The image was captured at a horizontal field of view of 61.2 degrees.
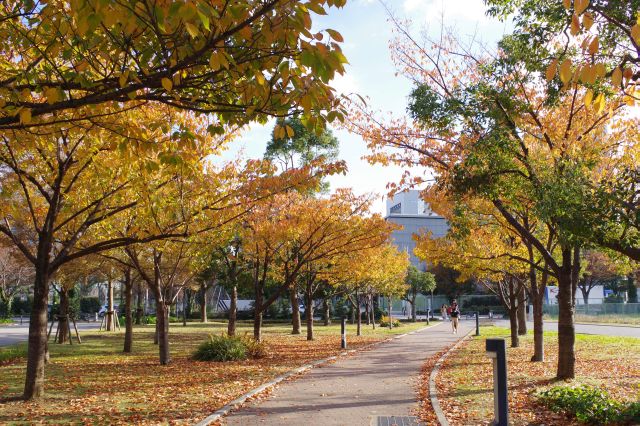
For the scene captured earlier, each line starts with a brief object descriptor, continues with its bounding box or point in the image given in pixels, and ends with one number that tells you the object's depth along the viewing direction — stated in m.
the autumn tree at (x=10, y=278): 39.66
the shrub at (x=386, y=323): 39.90
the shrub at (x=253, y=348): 15.41
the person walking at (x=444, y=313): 53.52
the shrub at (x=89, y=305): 61.21
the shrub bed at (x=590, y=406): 6.57
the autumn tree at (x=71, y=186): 9.04
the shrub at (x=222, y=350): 14.74
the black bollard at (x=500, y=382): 5.46
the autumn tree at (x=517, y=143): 9.31
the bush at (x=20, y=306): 58.06
